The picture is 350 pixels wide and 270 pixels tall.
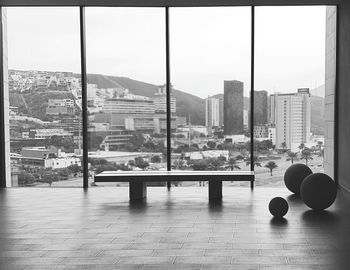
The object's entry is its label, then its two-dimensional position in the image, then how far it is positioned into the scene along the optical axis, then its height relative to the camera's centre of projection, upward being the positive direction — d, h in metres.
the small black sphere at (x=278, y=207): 5.75 -0.94
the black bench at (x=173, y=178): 7.08 -0.75
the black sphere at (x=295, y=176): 7.30 -0.75
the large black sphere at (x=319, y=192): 6.10 -0.81
